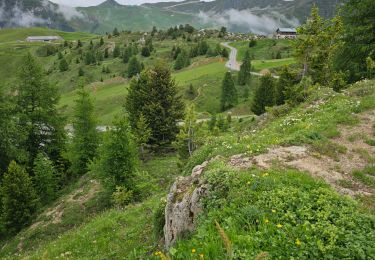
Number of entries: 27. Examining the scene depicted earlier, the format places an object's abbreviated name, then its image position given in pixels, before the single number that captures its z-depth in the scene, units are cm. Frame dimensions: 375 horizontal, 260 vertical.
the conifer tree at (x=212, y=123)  4211
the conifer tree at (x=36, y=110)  3419
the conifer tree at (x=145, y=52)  11482
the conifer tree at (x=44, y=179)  3136
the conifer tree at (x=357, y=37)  2911
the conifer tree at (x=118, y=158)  2523
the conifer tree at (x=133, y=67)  9388
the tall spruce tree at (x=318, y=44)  3102
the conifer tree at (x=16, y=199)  2703
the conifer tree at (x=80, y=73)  10656
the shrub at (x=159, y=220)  1290
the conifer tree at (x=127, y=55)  11225
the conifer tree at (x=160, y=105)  3556
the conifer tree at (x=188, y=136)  2875
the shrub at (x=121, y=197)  2378
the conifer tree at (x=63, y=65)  11612
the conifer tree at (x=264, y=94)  5279
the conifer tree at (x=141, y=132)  3248
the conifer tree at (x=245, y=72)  7306
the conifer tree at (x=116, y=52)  12481
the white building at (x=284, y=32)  16938
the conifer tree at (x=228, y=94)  6488
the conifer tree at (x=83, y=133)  3319
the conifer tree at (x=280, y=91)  4902
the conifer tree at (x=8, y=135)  3186
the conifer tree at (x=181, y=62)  9756
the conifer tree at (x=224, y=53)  9888
